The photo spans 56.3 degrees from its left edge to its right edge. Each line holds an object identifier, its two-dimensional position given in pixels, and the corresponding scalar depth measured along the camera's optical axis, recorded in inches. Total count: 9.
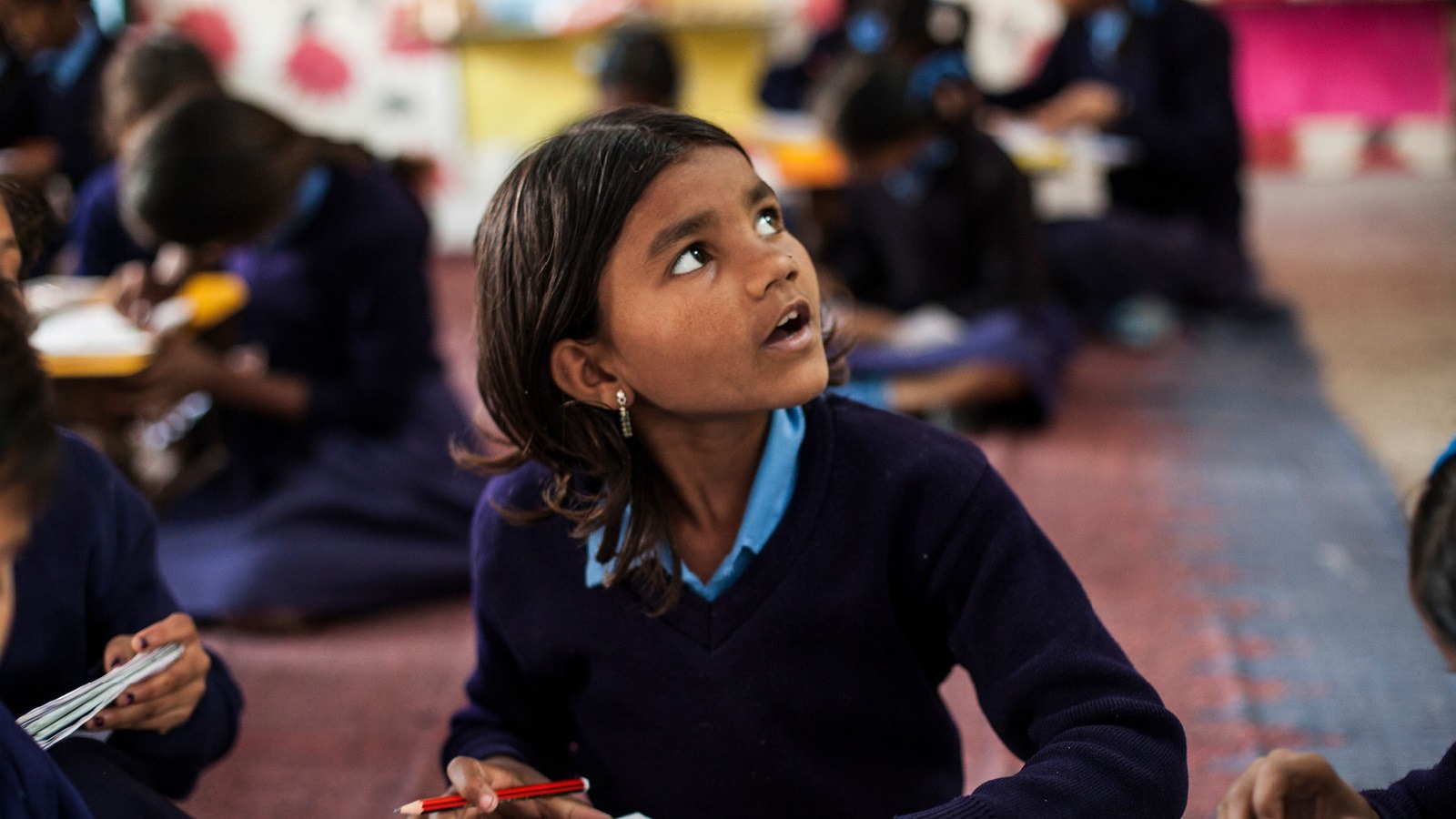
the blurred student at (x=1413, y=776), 31.0
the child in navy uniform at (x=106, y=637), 39.7
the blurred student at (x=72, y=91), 128.0
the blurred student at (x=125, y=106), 94.9
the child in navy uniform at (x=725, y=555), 37.4
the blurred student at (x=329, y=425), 85.0
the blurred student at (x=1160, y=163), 143.4
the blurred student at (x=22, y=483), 28.7
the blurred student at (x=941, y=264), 112.0
